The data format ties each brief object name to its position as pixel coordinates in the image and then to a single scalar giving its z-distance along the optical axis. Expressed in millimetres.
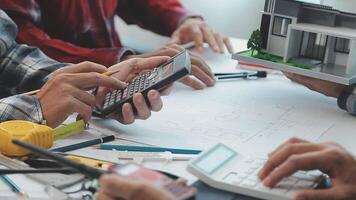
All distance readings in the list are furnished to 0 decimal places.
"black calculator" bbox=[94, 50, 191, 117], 1055
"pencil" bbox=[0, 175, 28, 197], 853
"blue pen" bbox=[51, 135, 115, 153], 996
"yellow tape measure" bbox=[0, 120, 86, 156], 943
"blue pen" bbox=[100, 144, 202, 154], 1008
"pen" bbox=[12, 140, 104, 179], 742
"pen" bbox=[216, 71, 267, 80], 1449
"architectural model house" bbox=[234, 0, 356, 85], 1288
